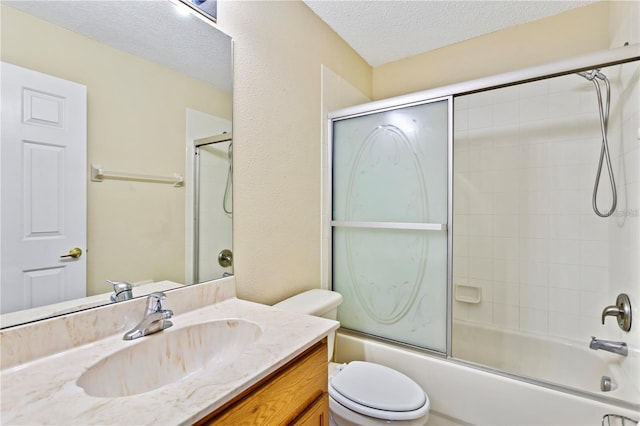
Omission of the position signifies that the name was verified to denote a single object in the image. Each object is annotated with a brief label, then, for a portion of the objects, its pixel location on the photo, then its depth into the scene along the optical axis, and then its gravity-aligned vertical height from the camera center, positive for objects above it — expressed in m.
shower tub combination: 1.43 -0.15
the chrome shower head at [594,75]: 1.62 +0.74
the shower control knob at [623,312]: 1.39 -0.46
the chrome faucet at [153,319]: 0.85 -0.31
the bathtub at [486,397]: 1.25 -0.82
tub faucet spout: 1.42 -0.62
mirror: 0.74 +0.18
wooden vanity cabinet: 0.63 -0.45
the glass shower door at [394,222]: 1.62 -0.06
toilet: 1.18 -0.76
